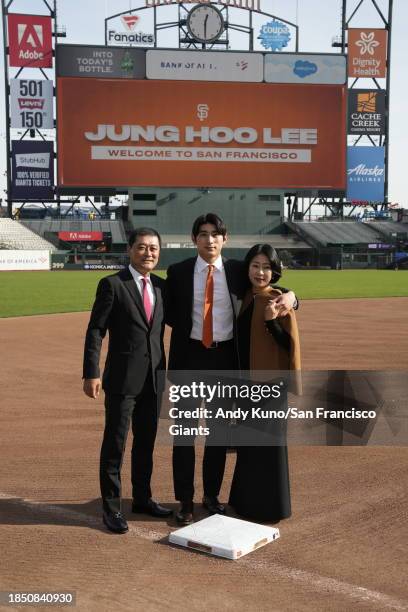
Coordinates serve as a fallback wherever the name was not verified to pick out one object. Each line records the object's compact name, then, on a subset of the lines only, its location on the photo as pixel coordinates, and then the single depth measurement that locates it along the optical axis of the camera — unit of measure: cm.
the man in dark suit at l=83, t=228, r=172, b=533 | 402
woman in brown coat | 397
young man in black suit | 407
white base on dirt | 360
